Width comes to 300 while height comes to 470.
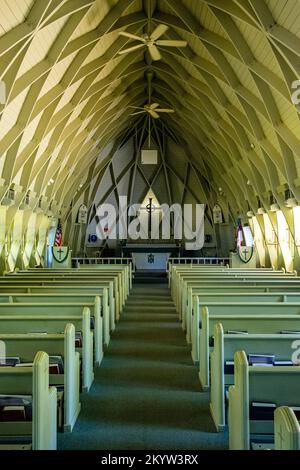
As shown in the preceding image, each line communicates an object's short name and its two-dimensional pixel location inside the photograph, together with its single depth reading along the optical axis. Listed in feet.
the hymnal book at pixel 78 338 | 19.30
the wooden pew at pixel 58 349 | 14.79
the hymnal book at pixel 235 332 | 18.10
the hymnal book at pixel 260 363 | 14.75
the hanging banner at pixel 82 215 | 88.94
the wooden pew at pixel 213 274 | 38.19
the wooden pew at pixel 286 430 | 7.02
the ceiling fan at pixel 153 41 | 37.35
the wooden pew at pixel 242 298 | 24.01
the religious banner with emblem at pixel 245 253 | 61.72
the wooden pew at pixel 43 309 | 20.95
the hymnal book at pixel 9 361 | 14.69
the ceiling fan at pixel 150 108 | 57.93
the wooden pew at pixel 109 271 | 44.00
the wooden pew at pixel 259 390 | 10.98
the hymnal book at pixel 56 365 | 15.49
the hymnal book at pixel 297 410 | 10.72
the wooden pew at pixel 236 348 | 14.94
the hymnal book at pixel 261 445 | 11.16
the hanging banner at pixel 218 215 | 87.71
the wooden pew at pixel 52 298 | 23.79
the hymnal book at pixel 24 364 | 14.17
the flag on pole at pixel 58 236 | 71.98
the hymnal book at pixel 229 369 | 16.01
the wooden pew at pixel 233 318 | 17.99
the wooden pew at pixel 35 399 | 10.57
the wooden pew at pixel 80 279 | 33.50
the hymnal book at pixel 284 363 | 15.07
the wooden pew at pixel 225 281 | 31.60
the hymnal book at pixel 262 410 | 11.23
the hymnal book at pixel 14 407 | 11.49
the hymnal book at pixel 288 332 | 17.95
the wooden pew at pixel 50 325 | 17.70
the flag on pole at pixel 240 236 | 74.23
